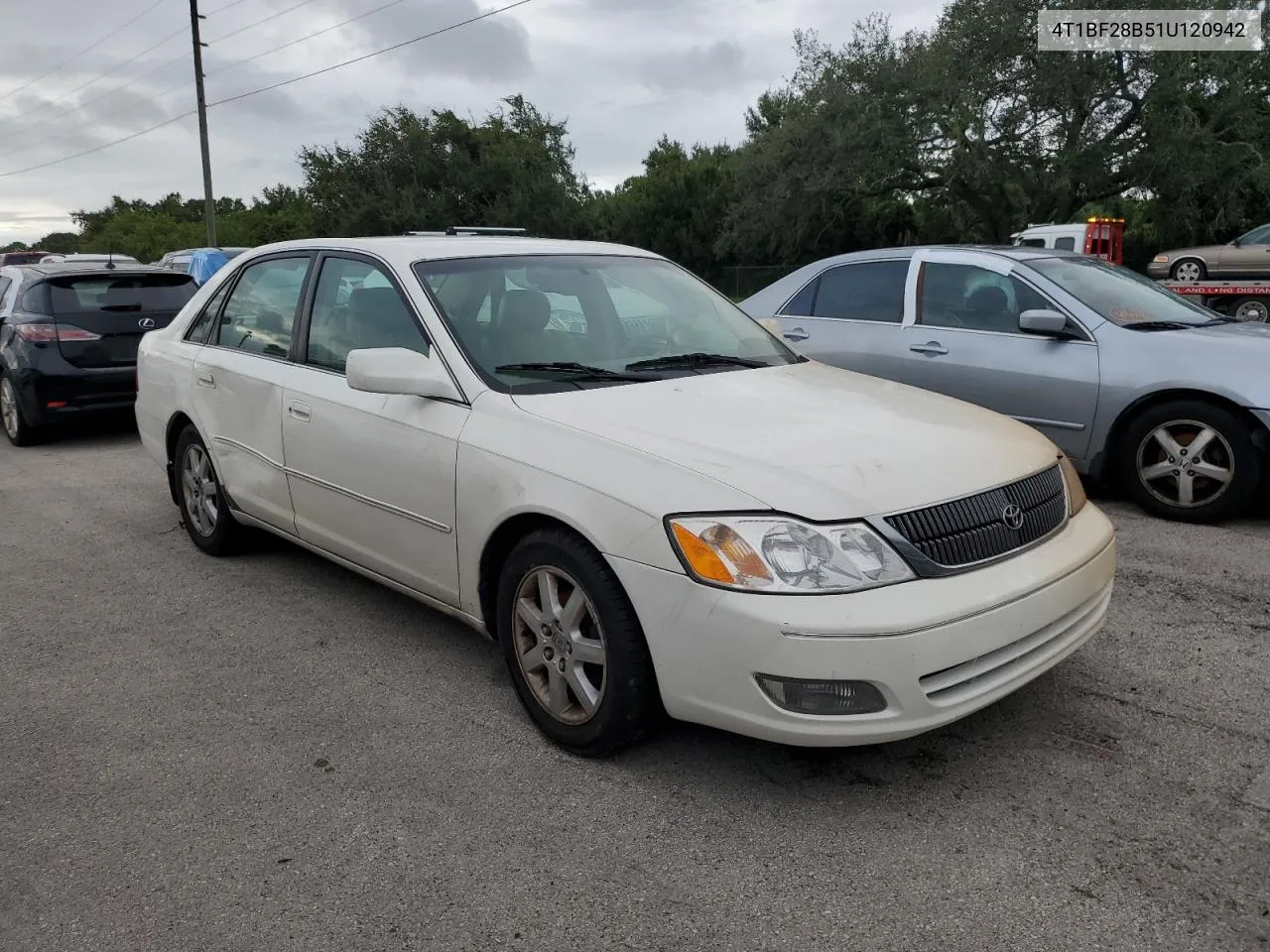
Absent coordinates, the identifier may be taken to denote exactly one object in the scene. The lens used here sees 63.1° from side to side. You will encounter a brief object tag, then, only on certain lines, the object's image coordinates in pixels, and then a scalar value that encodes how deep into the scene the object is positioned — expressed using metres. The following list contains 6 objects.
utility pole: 29.23
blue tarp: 16.56
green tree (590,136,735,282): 34.50
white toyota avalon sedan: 2.73
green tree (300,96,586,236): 38.34
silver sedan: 5.46
